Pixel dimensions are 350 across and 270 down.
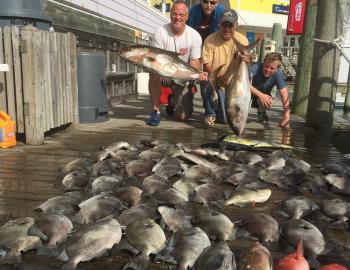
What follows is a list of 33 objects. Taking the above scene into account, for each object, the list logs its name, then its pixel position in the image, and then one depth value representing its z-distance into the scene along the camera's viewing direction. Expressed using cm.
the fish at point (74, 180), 340
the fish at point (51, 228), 241
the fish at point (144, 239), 220
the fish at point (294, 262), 204
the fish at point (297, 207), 288
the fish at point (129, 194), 302
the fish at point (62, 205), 284
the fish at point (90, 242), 221
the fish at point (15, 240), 221
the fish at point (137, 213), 264
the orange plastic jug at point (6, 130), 456
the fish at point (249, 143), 487
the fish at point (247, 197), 313
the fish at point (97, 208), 272
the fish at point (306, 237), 232
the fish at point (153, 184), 326
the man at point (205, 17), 691
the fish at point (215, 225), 252
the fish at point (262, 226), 253
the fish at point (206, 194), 314
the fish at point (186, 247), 221
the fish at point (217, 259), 209
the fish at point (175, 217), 262
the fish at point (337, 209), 284
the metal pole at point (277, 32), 1440
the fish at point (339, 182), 344
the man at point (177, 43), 615
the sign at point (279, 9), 2965
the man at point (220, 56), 618
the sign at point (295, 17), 1221
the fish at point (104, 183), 326
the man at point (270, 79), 639
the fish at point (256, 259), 207
